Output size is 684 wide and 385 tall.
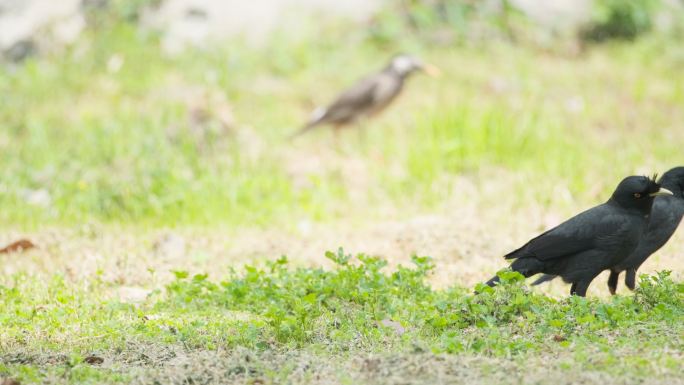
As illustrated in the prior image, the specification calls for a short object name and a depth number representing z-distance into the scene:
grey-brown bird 20.30
